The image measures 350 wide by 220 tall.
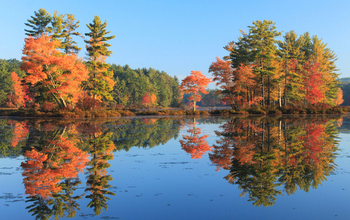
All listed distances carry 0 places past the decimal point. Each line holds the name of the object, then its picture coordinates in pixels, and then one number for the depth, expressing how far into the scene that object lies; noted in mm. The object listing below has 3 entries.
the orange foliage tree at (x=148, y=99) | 97625
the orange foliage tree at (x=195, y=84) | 40834
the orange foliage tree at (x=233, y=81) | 41250
